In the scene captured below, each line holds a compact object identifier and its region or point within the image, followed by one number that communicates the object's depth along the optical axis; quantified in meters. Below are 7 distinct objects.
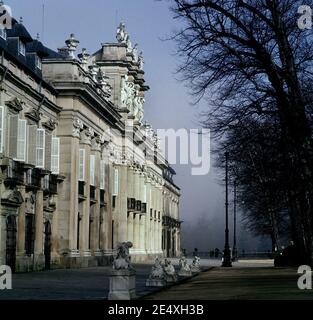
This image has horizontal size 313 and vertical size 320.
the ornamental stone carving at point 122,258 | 19.25
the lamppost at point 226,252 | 51.40
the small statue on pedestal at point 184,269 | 34.44
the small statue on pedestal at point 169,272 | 28.15
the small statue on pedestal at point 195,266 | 39.37
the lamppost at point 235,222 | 57.95
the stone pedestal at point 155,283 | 25.35
